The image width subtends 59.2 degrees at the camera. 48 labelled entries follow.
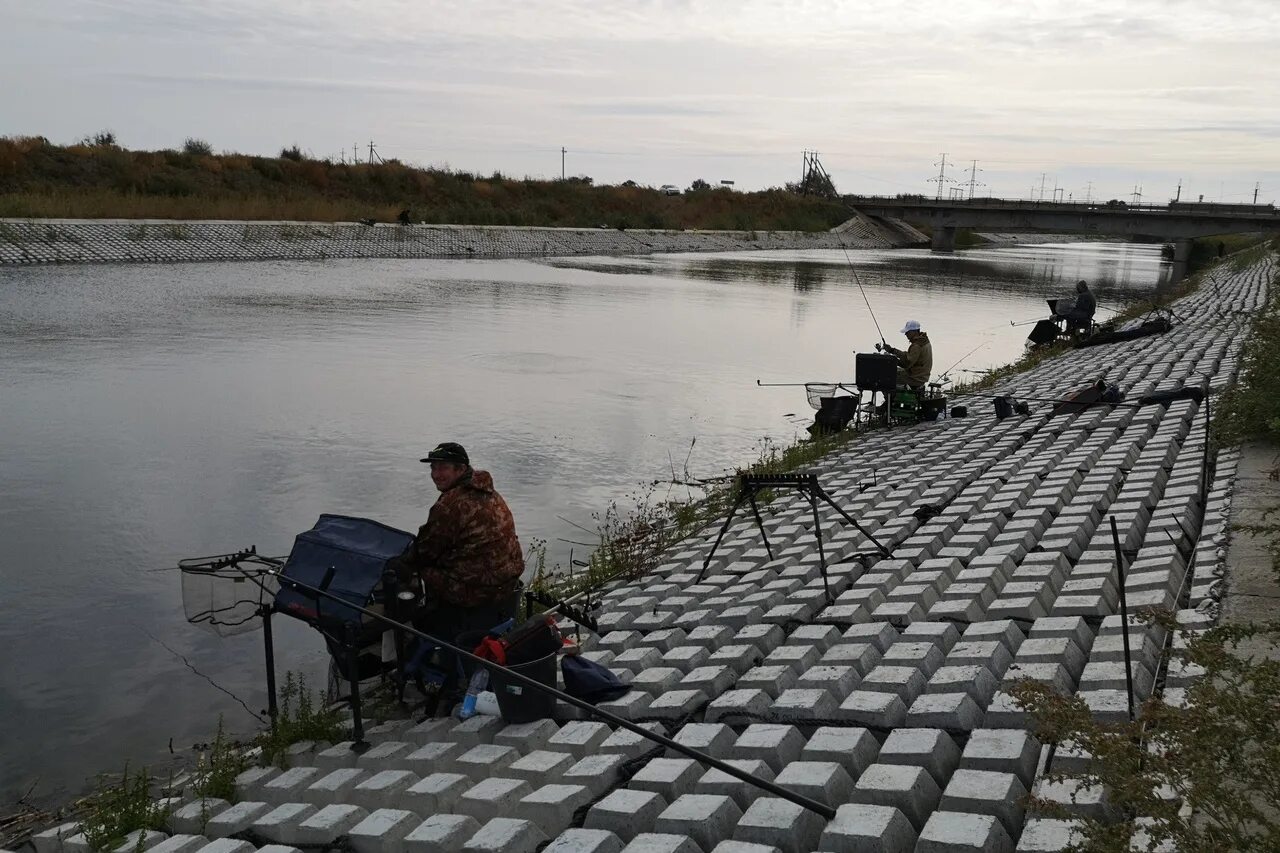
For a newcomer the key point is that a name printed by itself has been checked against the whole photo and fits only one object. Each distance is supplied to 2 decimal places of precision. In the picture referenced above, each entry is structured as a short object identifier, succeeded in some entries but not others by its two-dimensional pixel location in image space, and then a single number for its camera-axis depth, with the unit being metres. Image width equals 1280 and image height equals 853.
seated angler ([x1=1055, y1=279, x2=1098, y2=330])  25.25
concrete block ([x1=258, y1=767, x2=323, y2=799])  5.50
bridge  64.38
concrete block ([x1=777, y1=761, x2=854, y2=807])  4.50
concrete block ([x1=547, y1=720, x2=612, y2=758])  5.45
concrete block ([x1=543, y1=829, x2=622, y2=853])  4.32
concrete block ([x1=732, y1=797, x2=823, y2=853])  4.17
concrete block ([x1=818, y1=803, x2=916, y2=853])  4.00
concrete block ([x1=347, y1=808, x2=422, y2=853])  4.65
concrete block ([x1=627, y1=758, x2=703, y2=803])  4.78
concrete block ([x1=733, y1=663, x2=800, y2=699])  5.82
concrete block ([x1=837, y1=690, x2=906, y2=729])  5.17
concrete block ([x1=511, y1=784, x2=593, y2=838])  4.67
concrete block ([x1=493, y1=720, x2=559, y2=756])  5.62
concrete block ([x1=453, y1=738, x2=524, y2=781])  5.33
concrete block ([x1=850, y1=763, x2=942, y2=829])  4.30
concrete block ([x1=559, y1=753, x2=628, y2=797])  4.95
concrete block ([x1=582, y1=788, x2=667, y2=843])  4.49
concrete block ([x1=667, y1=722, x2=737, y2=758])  5.17
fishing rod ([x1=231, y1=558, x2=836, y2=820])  4.29
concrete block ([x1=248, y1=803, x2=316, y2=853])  4.95
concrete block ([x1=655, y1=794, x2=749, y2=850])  4.32
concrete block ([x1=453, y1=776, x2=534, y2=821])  4.88
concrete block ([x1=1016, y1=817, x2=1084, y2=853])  3.80
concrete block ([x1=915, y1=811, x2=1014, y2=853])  3.86
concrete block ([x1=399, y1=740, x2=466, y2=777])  5.53
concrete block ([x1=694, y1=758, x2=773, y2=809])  4.65
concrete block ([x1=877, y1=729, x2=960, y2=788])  4.62
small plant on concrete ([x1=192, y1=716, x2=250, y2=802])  5.72
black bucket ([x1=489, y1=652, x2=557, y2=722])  5.85
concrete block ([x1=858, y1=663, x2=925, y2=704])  5.43
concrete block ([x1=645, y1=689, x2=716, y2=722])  5.79
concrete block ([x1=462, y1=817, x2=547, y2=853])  4.42
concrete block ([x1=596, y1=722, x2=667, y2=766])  5.29
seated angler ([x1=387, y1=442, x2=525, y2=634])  6.43
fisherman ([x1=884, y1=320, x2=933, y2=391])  15.64
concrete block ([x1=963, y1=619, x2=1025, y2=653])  5.92
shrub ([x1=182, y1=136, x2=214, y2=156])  68.71
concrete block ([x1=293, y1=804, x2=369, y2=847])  4.85
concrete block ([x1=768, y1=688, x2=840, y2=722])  5.36
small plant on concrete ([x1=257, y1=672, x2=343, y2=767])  6.08
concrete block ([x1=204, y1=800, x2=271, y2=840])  5.19
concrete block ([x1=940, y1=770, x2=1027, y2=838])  4.13
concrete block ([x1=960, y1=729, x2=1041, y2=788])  4.48
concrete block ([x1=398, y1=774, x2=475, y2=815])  5.01
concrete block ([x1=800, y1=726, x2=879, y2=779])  4.79
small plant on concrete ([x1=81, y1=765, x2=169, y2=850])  5.26
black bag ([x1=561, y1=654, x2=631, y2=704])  6.09
